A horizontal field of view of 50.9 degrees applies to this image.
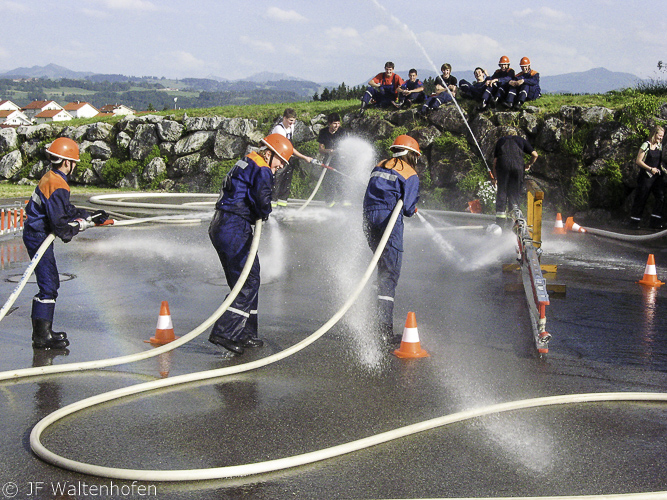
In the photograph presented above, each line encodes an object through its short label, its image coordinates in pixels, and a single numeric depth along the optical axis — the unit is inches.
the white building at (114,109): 6314.0
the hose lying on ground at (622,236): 439.8
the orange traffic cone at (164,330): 243.3
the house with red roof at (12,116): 6707.7
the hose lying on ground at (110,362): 205.5
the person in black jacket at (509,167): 458.6
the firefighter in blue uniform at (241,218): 232.2
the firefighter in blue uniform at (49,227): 234.7
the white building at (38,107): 7667.3
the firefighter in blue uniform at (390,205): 257.8
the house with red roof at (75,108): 7578.7
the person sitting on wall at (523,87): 626.2
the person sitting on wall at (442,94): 669.3
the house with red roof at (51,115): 6515.8
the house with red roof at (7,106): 7465.6
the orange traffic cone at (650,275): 340.2
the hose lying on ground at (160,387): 140.5
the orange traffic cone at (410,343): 231.0
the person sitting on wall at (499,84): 633.6
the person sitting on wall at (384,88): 714.8
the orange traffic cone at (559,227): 521.7
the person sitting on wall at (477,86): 650.8
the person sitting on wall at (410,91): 697.0
